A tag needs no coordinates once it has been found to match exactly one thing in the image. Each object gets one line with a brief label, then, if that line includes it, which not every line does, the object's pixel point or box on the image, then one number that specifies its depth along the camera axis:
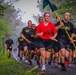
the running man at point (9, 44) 20.77
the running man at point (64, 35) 9.47
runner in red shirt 8.96
